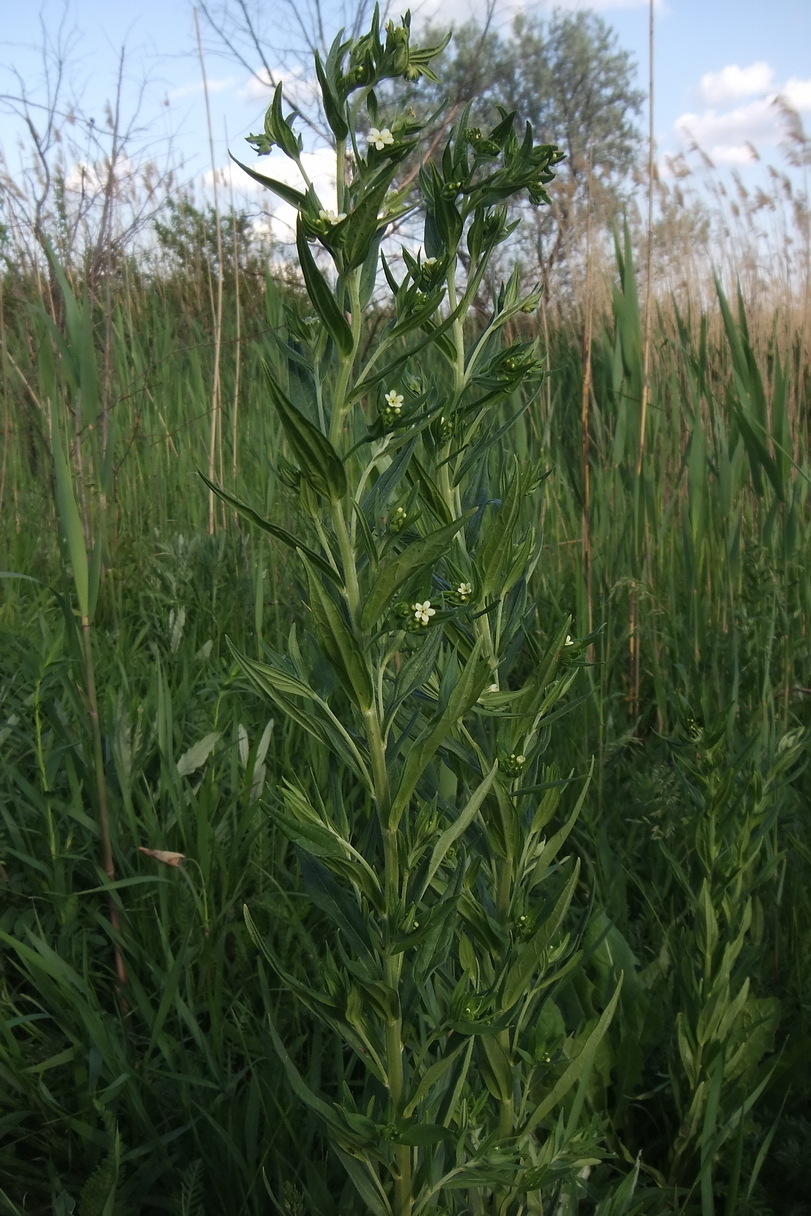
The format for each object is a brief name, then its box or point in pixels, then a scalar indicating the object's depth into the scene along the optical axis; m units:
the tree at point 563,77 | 13.39
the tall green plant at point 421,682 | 0.63
